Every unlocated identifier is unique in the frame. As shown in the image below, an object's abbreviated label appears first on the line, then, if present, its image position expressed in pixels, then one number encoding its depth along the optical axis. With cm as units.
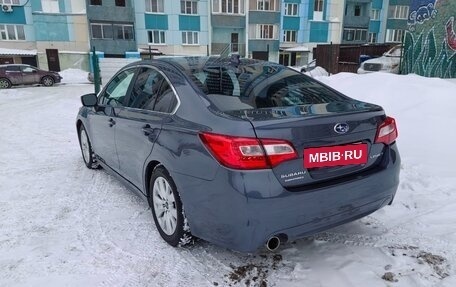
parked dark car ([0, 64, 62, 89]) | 1999
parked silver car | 1412
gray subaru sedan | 218
